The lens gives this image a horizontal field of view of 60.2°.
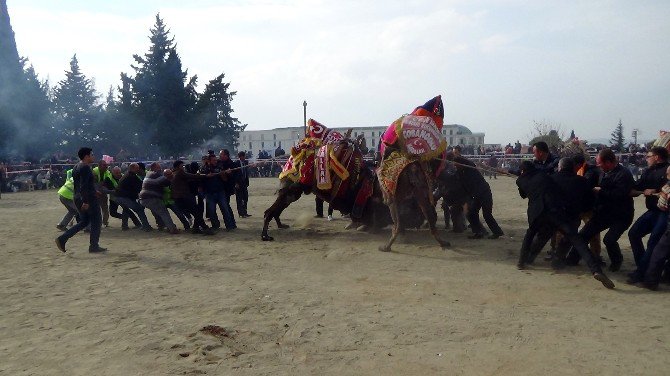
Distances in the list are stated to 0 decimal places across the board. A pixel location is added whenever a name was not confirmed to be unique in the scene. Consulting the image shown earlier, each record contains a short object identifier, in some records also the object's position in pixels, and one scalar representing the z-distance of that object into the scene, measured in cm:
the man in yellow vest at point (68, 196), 1257
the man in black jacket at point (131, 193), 1305
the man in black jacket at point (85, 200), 1021
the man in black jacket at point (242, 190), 1440
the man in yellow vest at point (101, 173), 1323
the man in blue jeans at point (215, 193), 1263
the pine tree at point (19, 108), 3675
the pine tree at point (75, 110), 4297
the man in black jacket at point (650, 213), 735
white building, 7769
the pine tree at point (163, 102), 3972
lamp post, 3634
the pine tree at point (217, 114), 4091
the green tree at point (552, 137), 3325
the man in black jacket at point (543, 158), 890
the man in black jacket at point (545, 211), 765
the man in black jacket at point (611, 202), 768
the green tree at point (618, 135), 4146
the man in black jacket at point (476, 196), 1079
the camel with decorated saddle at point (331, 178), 1133
